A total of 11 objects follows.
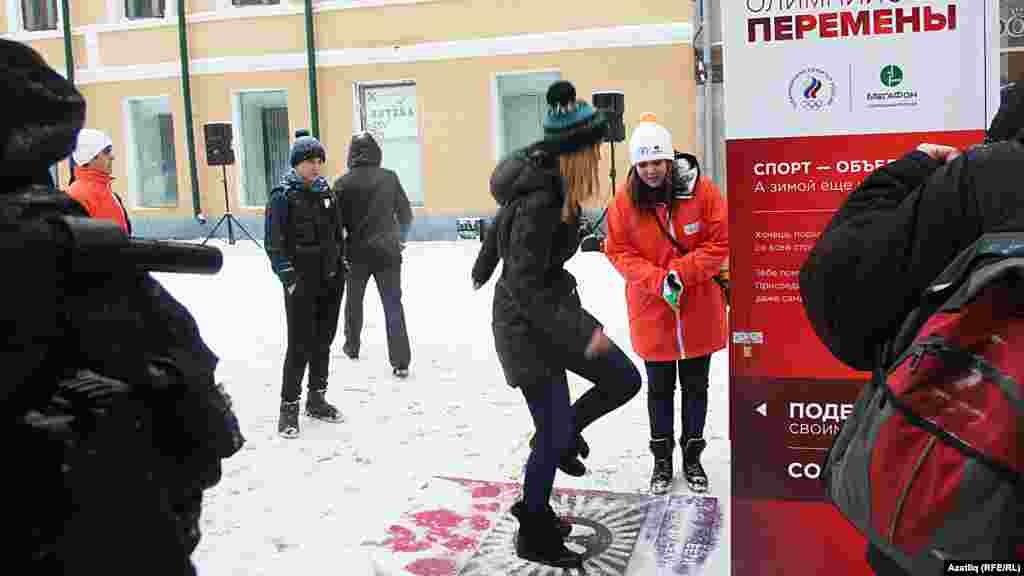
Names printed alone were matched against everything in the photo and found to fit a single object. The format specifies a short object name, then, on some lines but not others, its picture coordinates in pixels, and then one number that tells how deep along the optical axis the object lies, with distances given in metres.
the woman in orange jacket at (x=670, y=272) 4.63
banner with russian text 2.97
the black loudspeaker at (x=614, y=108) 15.03
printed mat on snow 3.92
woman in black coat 3.76
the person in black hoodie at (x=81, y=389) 1.52
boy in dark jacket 5.93
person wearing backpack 1.73
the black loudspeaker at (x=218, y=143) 18.11
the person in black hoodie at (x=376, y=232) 7.52
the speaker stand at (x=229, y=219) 17.80
